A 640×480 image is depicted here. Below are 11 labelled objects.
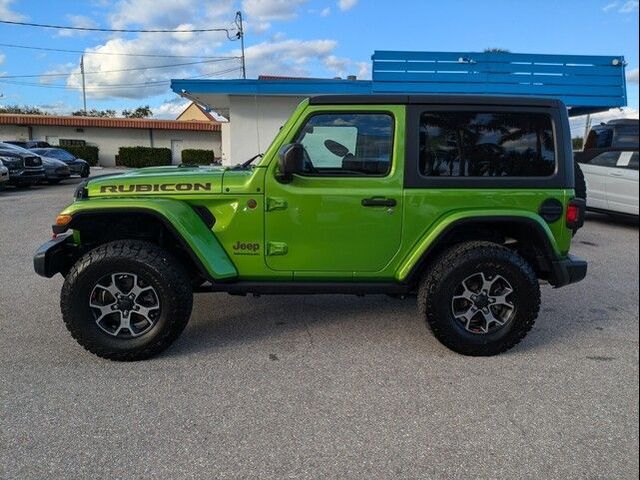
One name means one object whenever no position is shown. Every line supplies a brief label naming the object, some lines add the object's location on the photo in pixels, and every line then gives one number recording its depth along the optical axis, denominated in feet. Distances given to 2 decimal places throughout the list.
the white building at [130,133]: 105.49
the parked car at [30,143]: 63.96
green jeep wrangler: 11.32
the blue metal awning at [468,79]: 40.45
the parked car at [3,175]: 43.23
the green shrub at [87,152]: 104.48
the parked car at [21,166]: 48.00
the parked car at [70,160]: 65.72
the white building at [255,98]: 40.19
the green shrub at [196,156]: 115.55
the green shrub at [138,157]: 111.04
